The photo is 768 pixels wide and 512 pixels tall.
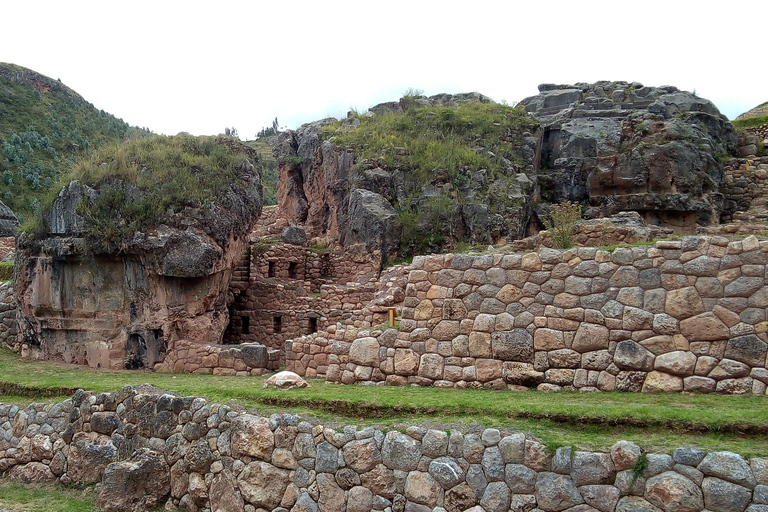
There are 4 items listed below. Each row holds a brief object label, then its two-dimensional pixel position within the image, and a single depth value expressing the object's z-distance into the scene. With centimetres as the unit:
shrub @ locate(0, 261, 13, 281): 1848
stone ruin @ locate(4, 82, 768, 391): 899
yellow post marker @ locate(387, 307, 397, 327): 1047
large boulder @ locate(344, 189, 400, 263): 1933
